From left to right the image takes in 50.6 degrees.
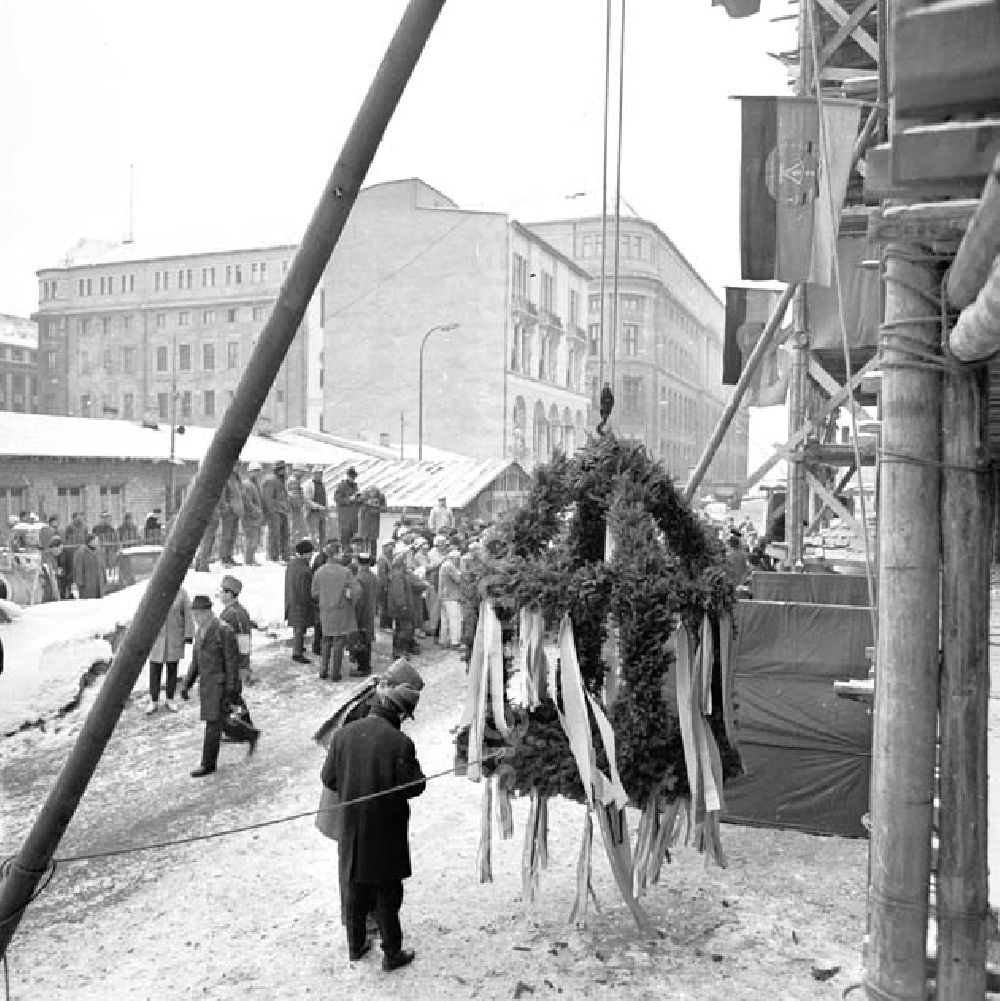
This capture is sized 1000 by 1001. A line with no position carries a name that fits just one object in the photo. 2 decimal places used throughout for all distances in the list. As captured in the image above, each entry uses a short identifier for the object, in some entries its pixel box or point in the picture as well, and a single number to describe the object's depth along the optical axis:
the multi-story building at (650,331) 79.50
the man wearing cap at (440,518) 23.67
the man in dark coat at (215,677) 10.16
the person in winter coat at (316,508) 23.25
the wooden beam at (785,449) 13.05
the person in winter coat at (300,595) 14.55
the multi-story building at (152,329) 67.38
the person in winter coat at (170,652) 12.21
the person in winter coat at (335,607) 13.77
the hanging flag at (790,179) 8.54
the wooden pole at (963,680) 4.95
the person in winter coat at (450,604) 17.20
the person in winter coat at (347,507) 21.31
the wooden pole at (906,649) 4.93
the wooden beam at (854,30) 12.56
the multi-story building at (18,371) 78.94
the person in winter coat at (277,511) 21.23
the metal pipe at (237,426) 4.09
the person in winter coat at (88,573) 18.06
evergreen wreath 6.30
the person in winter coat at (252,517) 20.61
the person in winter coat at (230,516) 20.08
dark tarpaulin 8.49
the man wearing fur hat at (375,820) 6.18
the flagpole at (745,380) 11.63
